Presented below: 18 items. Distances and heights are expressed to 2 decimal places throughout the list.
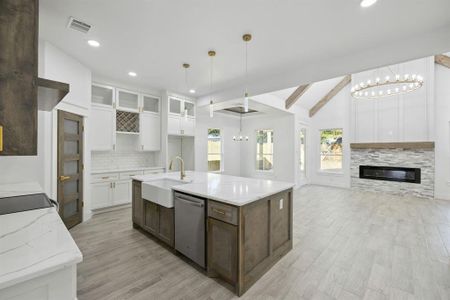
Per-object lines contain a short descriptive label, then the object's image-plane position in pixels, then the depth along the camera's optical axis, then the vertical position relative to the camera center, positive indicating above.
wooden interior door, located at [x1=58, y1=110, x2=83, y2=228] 3.09 -0.32
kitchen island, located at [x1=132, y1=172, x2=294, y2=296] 1.85 -0.83
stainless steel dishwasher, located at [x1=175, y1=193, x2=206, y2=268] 2.11 -0.89
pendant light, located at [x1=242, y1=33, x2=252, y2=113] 2.52 +1.48
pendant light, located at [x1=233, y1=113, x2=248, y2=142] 8.06 +0.70
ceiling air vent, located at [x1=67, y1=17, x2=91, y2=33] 2.23 +1.46
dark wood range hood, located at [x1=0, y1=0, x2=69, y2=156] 0.91 +0.35
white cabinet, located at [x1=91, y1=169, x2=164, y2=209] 3.88 -0.83
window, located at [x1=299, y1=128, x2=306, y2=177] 7.18 -0.05
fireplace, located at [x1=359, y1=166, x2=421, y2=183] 5.67 -0.73
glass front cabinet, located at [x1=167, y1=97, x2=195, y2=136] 4.93 +0.80
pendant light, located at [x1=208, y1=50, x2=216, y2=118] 2.97 +1.49
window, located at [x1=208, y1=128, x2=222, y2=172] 7.12 -0.03
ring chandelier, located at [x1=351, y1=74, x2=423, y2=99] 4.32 +1.62
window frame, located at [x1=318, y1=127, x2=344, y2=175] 6.88 -0.73
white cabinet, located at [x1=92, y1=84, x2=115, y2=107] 4.09 +1.17
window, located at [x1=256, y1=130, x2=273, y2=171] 7.62 -0.02
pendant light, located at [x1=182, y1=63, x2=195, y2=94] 3.45 +1.49
